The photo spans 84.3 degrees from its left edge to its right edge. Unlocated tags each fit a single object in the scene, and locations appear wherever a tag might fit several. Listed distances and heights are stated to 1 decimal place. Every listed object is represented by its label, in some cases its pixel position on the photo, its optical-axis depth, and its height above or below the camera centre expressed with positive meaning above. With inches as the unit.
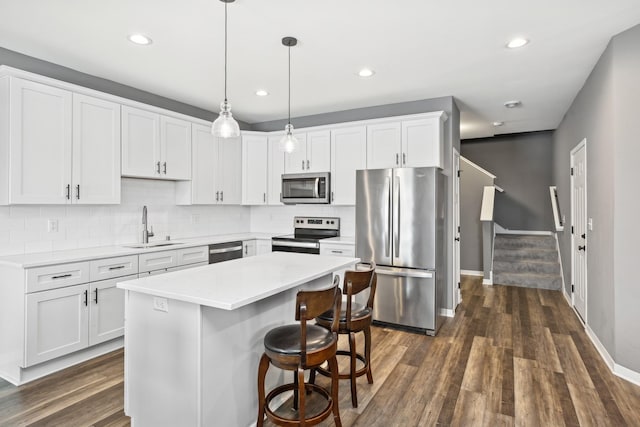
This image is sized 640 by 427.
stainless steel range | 179.2 -11.9
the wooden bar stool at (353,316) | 89.4 -27.1
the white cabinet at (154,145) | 145.5 +30.4
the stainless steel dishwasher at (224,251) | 169.2 -18.7
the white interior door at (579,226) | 154.6 -5.4
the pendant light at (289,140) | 109.0 +22.9
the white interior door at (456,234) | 179.5 -10.2
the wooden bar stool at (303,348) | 69.6 -27.7
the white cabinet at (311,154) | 188.1 +32.8
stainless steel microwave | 185.8 +14.2
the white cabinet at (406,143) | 160.6 +33.7
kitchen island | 70.4 -28.0
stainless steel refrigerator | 146.1 -11.1
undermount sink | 148.0 -13.3
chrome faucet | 156.3 -7.1
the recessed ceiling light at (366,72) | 137.1 +55.9
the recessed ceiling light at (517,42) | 112.5 +55.7
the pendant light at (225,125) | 88.3 +22.3
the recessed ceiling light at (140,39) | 109.2 +54.9
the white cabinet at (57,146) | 112.1 +23.5
